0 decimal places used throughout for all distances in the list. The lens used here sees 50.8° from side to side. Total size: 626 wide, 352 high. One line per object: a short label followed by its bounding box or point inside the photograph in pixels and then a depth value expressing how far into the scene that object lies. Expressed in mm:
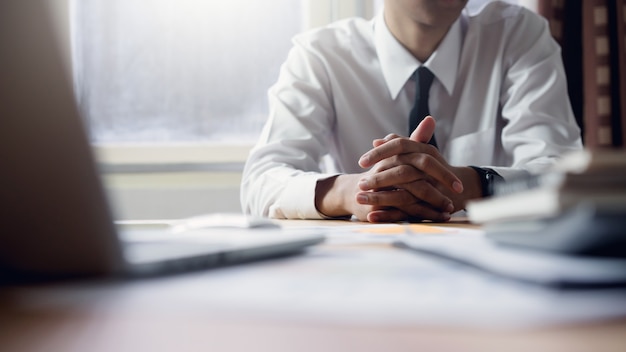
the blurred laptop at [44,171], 311
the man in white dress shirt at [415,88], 1604
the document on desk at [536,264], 292
